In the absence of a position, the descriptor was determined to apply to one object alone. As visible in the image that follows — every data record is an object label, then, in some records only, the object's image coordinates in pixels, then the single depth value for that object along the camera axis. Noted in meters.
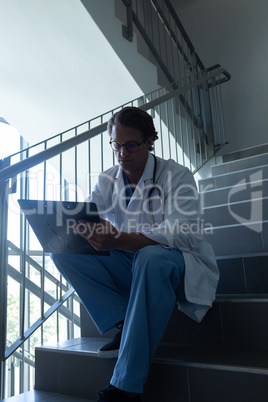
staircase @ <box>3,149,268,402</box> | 1.03
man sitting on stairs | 1.01
